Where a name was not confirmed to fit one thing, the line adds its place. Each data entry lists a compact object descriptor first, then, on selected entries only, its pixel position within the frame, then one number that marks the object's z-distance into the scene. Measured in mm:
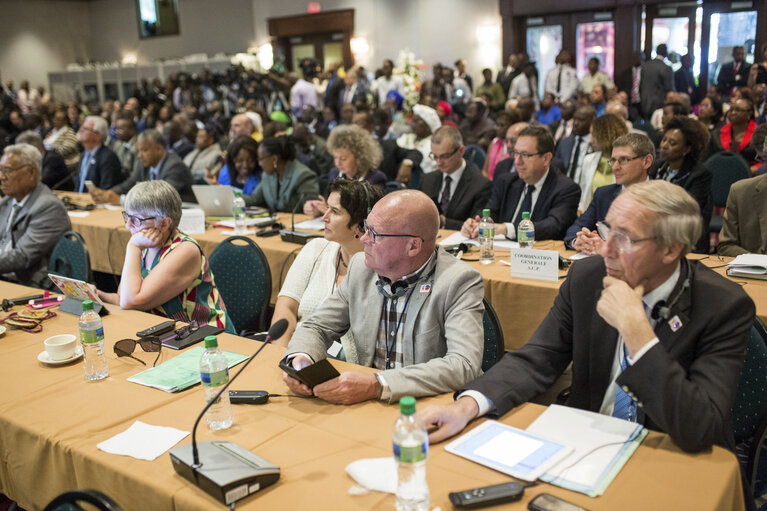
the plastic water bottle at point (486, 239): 3609
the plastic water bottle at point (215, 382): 1763
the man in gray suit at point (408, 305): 2037
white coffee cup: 2271
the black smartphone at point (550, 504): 1311
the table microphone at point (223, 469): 1404
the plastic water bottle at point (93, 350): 2126
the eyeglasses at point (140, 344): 2307
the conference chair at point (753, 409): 1904
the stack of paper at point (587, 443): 1419
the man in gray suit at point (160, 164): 6129
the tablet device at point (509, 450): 1473
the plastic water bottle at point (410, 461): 1298
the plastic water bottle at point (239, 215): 4719
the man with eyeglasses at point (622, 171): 3807
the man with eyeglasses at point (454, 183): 4875
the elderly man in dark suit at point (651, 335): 1540
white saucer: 2266
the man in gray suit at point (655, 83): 10797
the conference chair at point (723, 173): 5434
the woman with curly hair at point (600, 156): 4973
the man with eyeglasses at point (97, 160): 6891
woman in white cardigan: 2781
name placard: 3184
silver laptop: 5105
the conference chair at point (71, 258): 3766
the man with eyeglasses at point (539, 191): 4148
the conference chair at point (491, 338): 2375
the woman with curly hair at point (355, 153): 5090
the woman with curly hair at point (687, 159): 4273
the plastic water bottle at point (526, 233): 3824
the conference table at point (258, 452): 1395
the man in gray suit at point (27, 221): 4168
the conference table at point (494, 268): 3137
